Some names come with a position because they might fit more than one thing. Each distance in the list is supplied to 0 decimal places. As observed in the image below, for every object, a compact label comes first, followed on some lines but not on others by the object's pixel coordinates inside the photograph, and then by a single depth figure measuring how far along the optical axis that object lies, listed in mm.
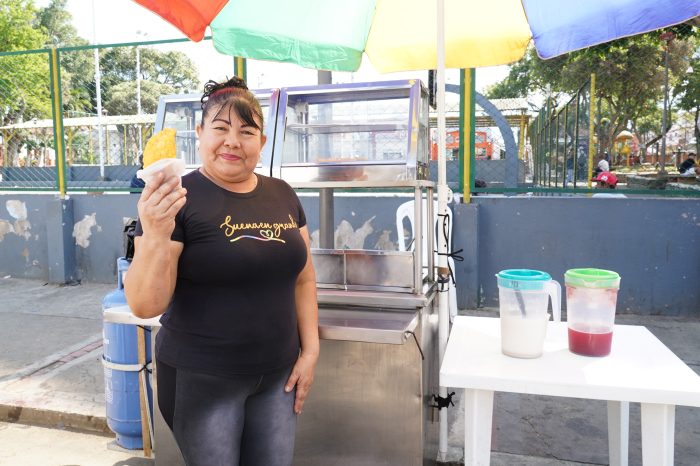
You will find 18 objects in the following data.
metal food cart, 2355
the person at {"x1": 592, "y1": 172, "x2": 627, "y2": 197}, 8133
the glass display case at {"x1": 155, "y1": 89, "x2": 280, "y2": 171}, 3061
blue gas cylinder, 2945
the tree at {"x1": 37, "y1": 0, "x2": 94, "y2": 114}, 6975
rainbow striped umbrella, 2475
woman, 1559
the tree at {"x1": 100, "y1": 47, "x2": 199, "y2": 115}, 7746
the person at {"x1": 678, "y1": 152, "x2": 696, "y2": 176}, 10927
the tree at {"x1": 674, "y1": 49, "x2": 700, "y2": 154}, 6090
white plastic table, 1753
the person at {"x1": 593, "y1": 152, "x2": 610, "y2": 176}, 11153
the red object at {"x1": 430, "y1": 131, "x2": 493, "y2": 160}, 8266
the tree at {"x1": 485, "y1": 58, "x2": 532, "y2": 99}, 26638
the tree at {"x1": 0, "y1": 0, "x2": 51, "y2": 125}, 7164
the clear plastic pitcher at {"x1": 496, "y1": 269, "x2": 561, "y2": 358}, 1927
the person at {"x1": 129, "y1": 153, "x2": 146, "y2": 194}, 6983
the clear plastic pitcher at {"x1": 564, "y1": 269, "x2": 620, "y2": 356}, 1910
